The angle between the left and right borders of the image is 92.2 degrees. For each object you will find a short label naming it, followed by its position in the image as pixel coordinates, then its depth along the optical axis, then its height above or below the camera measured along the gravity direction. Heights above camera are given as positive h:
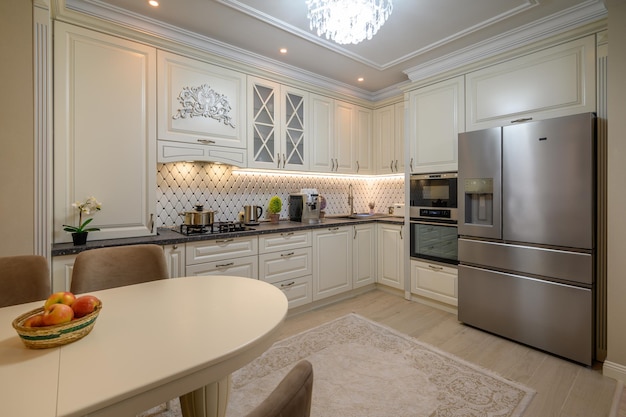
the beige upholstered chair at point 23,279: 1.29 -0.32
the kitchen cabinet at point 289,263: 2.83 -0.55
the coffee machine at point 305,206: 3.48 +0.02
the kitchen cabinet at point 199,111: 2.51 +0.86
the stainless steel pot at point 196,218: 2.57 -0.09
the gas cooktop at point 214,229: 2.54 -0.19
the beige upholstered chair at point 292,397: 0.48 -0.31
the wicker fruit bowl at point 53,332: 0.80 -0.34
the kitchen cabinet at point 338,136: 3.58 +0.90
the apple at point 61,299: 0.91 -0.28
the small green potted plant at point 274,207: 3.37 +0.00
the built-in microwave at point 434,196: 2.98 +0.12
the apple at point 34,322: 0.83 -0.31
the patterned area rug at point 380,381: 1.71 -1.13
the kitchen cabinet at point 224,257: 2.41 -0.42
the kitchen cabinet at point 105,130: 2.08 +0.57
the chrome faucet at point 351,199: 4.28 +0.12
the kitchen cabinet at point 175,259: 2.29 -0.39
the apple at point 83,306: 0.89 -0.29
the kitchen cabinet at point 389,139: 3.88 +0.92
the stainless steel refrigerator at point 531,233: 2.12 -0.20
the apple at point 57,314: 0.83 -0.30
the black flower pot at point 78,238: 2.02 -0.20
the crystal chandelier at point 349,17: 1.84 +1.19
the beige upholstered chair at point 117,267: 1.46 -0.31
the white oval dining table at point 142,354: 0.65 -0.39
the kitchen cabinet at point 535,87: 2.27 +1.01
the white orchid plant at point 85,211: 2.05 -0.02
